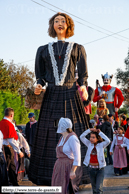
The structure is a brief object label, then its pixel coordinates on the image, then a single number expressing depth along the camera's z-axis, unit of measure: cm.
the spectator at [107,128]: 1051
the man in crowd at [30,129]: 898
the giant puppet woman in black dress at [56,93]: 541
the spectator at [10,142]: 582
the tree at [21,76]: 3293
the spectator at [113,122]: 1163
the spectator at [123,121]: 1420
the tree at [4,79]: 2817
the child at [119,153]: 861
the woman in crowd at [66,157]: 424
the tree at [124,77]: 3524
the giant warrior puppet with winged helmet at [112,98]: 1233
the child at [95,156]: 535
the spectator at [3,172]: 515
